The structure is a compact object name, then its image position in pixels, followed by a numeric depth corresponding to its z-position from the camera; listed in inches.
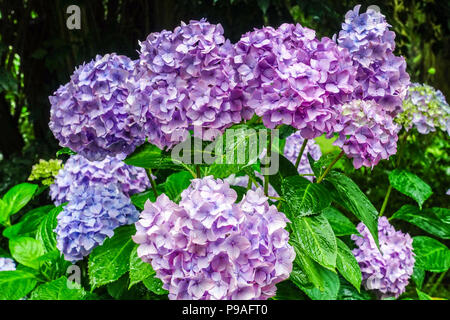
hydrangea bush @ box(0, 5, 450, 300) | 30.4
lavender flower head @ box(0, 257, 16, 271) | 57.2
